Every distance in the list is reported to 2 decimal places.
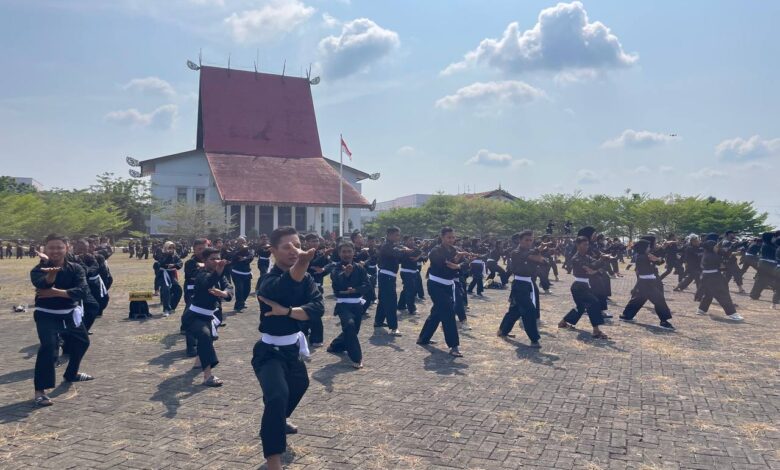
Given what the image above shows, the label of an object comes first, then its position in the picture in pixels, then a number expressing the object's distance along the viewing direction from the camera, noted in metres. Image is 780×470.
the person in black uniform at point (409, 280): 11.79
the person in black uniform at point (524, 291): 9.78
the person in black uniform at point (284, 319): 4.59
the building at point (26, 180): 91.18
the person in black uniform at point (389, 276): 10.84
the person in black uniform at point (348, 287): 8.97
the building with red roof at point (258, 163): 47.25
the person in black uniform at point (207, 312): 7.31
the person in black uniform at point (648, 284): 11.61
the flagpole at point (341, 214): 40.41
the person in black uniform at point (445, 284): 9.02
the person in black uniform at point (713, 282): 12.96
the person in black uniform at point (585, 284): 10.55
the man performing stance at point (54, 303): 6.45
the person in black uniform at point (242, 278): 13.58
